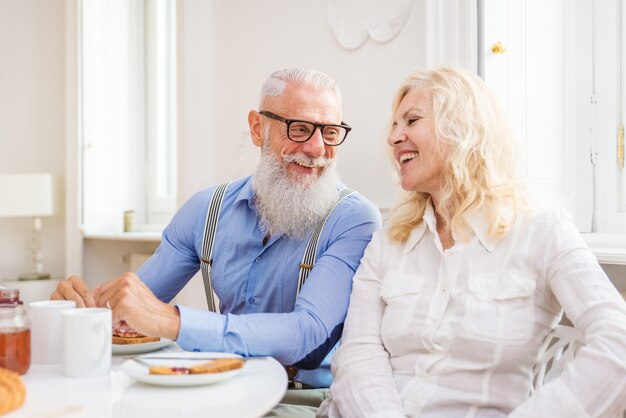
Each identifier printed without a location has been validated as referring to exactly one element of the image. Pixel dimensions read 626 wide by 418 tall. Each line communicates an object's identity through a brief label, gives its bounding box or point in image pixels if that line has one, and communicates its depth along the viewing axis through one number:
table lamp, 4.31
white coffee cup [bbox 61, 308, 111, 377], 1.26
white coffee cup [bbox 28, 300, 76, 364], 1.38
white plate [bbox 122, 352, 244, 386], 1.16
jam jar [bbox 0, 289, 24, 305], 1.45
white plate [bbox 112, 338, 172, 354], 1.49
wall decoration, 2.64
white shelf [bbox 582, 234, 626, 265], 2.18
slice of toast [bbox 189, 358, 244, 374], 1.18
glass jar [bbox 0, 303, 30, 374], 1.26
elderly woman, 1.32
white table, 1.04
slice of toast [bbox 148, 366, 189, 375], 1.18
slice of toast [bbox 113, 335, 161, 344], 1.53
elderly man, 1.79
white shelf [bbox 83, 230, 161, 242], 3.90
